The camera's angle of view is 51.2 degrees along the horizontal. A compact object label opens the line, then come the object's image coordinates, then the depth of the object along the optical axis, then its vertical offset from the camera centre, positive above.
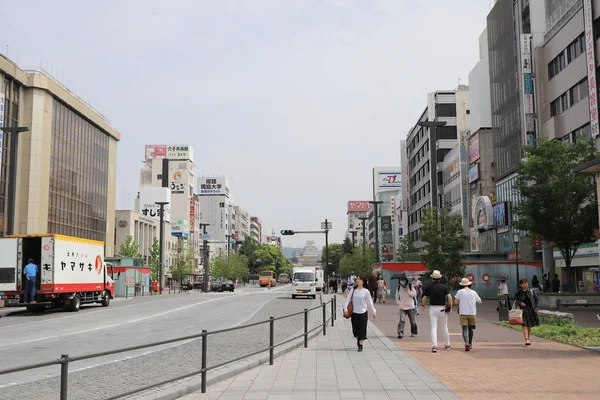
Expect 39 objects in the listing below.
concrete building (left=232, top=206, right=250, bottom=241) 186.20 +13.08
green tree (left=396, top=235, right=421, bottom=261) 79.79 +2.15
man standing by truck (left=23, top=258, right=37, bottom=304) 27.62 -0.56
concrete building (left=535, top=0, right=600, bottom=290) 36.56 +12.10
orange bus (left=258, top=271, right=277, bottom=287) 98.79 -2.21
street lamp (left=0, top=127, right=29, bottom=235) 32.55 +4.96
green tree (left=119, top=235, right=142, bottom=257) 80.20 +2.05
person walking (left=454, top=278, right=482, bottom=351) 14.54 -1.09
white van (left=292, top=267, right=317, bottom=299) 46.84 -1.37
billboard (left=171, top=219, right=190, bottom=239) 116.71 +7.12
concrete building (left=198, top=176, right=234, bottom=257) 164.62 +15.41
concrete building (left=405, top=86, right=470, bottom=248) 82.25 +17.96
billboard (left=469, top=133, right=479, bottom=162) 60.97 +11.49
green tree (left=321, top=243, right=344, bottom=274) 176.57 +1.39
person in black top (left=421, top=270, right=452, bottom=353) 14.66 -0.93
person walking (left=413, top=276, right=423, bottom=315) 28.39 -0.97
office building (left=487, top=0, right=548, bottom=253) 46.92 +14.53
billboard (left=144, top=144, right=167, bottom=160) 137.00 +25.27
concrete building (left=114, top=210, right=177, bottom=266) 95.31 +5.56
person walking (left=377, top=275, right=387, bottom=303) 39.64 -1.70
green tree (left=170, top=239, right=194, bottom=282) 88.38 -0.35
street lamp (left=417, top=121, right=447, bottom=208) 24.04 +5.39
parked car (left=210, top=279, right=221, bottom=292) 78.62 -2.75
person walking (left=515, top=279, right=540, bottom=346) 14.90 -1.00
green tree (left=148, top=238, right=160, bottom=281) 89.12 +0.70
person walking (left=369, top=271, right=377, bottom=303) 37.88 -1.25
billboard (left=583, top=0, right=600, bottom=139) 35.53 +11.52
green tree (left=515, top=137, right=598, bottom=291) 31.33 +3.52
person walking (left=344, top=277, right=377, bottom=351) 14.35 -1.02
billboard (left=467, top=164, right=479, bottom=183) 60.56 +8.95
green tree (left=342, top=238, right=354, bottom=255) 152.69 +4.49
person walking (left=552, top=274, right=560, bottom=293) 35.78 -1.20
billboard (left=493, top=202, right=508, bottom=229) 53.25 +4.17
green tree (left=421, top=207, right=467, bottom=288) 36.44 +1.08
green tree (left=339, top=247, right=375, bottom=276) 86.31 +0.35
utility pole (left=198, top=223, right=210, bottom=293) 73.66 -2.07
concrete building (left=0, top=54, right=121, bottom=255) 52.56 +10.59
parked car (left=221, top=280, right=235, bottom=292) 74.50 -2.48
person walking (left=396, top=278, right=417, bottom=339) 17.23 -1.04
